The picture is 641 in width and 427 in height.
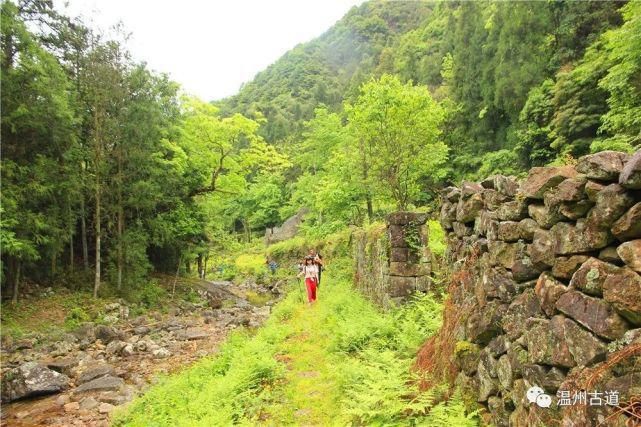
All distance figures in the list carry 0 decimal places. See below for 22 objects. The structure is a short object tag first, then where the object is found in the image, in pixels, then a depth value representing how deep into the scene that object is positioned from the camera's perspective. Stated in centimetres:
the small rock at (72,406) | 980
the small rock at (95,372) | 1161
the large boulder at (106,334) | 1536
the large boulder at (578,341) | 283
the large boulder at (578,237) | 295
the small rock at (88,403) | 985
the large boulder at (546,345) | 316
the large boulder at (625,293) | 258
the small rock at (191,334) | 1611
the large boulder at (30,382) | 1041
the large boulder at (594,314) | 273
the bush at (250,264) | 3906
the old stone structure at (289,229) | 4588
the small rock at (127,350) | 1400
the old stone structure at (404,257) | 923
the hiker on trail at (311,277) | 1386
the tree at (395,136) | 1870
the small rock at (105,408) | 959
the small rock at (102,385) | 1093
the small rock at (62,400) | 1016
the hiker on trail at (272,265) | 3482
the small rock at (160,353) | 1386
